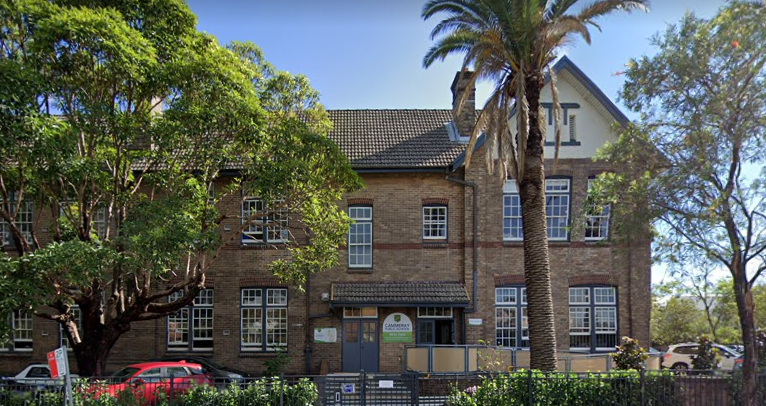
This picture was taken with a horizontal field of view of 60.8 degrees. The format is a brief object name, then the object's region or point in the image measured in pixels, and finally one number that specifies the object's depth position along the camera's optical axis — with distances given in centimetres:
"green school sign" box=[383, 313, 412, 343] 2309
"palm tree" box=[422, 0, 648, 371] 1572
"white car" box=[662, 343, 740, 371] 2802
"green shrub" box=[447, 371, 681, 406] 1386
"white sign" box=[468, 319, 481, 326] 2294
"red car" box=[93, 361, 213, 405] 1378
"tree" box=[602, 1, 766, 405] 1207
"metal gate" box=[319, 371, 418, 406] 1407
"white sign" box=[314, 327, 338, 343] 2317
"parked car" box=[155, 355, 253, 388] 2056
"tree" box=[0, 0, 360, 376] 1348
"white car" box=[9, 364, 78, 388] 2020
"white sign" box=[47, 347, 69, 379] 1184
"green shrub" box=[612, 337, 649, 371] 1902
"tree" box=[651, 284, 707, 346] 3300
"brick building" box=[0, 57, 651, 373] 2312
